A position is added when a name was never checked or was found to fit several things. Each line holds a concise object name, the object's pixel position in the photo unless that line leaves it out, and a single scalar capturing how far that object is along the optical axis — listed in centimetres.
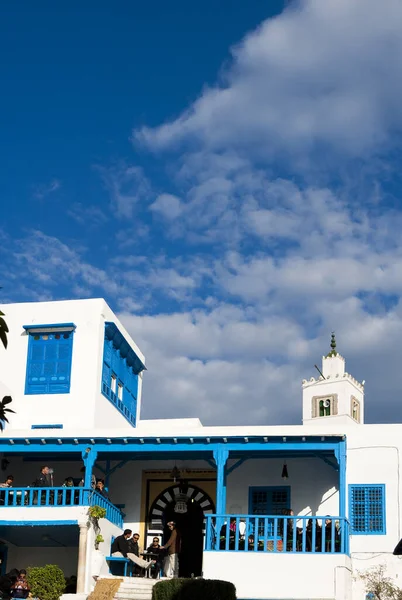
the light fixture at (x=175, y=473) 2370
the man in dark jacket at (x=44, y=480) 2206
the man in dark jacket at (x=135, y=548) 2159
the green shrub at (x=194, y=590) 1745
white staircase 1922
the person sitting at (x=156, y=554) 2177
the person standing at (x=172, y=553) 2189
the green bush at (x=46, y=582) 1984
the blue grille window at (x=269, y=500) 2278
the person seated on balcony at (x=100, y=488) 2218
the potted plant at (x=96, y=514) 2094
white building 2003
